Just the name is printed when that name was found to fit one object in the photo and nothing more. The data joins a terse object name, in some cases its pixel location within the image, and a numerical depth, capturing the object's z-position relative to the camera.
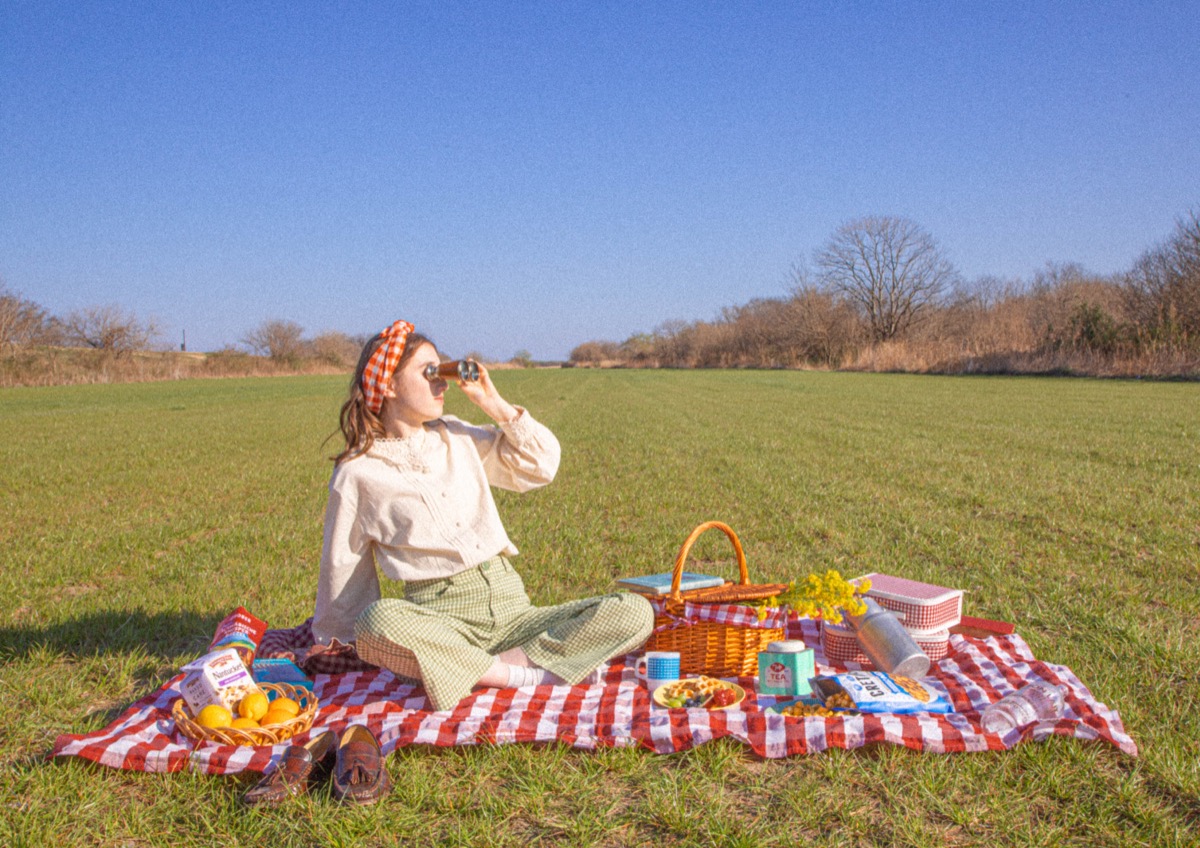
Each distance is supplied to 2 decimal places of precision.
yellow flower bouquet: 3.24
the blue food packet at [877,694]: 2.93
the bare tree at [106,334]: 45.97
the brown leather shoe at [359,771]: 2.45
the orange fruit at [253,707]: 2.89
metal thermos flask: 3.28
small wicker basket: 2.73
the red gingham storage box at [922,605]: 3.53
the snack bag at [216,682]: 2.89
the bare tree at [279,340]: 63.62
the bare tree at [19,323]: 37.81
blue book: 3.77
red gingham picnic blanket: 2.70
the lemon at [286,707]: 2.92
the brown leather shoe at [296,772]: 2.44
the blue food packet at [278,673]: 3.37
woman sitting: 3.40
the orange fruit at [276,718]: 2.87
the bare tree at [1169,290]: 28.23
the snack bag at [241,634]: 3.41
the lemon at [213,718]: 2.79
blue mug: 3.27
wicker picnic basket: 3.42
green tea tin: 3.17
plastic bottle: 2.78
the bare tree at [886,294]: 61.53
